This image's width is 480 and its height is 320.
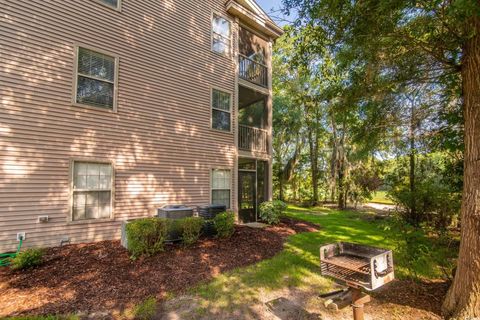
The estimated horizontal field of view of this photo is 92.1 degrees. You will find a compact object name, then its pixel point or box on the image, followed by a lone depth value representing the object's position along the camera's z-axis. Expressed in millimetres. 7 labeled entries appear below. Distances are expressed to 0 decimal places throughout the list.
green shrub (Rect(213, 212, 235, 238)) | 7040
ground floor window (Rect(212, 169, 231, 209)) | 9328
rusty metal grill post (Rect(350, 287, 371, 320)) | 2635
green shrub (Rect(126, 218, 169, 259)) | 5152
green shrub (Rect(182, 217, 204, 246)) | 6152
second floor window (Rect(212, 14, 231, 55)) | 9781
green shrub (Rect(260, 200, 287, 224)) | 9852
